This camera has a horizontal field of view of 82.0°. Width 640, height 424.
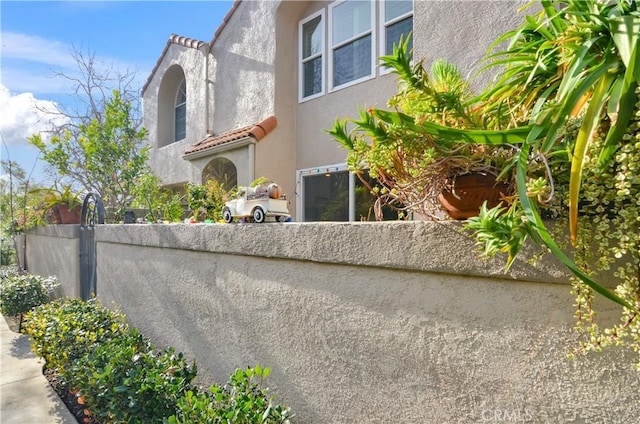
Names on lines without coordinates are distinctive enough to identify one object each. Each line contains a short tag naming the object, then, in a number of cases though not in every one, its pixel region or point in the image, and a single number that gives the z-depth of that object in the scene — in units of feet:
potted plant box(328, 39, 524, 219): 5.51
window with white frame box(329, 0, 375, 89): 24.58
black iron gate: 21.72
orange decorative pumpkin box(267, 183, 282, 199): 11.26
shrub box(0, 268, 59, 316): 25.89
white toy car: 10.78
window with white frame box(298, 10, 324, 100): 27.76
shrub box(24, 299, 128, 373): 14.76
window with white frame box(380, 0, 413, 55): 22.22
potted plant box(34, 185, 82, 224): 29.91
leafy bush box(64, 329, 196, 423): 10.55
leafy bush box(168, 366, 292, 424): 8.33
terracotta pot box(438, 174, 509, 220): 5.84
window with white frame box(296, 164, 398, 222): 24.94
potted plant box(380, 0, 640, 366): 4.21
